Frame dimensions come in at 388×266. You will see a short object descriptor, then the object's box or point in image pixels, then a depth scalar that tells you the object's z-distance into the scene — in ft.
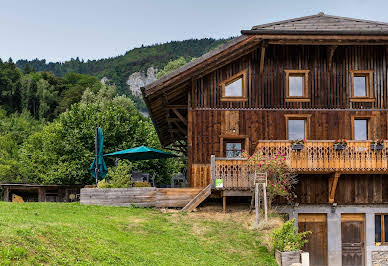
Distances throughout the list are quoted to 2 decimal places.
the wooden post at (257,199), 58.40
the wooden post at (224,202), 66.85
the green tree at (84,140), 129.80
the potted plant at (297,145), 67.00
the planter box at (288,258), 49.47
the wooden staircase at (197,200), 68.28
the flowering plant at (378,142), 67.51
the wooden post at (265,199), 58.53
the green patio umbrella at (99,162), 78.43
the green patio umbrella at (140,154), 81.00
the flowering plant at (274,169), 63.82
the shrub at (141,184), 76.79
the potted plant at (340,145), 67.67
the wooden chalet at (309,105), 73.05
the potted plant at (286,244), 49.67
